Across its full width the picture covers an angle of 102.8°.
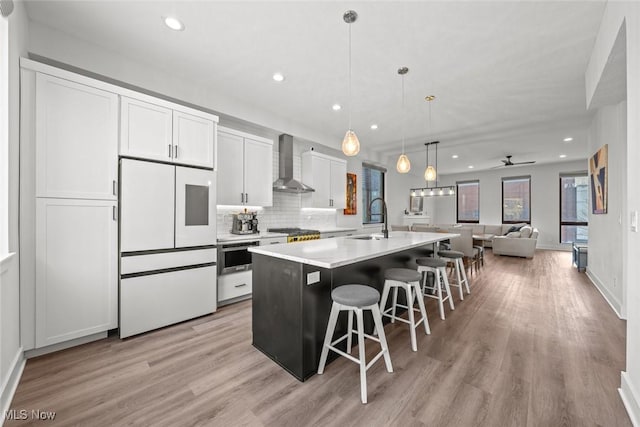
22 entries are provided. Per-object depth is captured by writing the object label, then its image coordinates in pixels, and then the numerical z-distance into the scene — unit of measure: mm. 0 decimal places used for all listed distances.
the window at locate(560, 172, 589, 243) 8047
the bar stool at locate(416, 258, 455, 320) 2908
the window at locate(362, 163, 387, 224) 6980
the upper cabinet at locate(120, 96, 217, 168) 2516
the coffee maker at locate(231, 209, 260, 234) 4008
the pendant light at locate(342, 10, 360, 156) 2660
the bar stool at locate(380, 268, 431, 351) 2246
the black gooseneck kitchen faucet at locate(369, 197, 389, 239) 3395
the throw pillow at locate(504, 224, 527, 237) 8005
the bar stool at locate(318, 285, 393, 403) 1683
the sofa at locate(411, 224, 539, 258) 6746
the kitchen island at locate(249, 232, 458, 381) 1855
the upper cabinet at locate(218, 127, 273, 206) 3611
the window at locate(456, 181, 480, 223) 9985
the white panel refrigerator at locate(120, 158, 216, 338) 2475
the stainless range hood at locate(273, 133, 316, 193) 4648
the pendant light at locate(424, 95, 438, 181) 4375
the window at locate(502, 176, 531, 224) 8906
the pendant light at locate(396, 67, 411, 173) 3770
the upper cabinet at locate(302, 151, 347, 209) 5031
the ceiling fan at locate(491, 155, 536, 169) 7212
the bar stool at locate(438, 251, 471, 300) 3561
